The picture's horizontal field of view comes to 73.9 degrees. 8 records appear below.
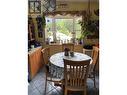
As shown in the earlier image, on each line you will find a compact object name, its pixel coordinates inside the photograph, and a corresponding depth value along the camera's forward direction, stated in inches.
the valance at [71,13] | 117.1
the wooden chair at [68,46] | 98.9
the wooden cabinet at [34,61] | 84.3
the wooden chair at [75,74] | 53.7
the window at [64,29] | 123.5
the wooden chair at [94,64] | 65.3
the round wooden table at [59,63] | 59.3
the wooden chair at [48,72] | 65.0
